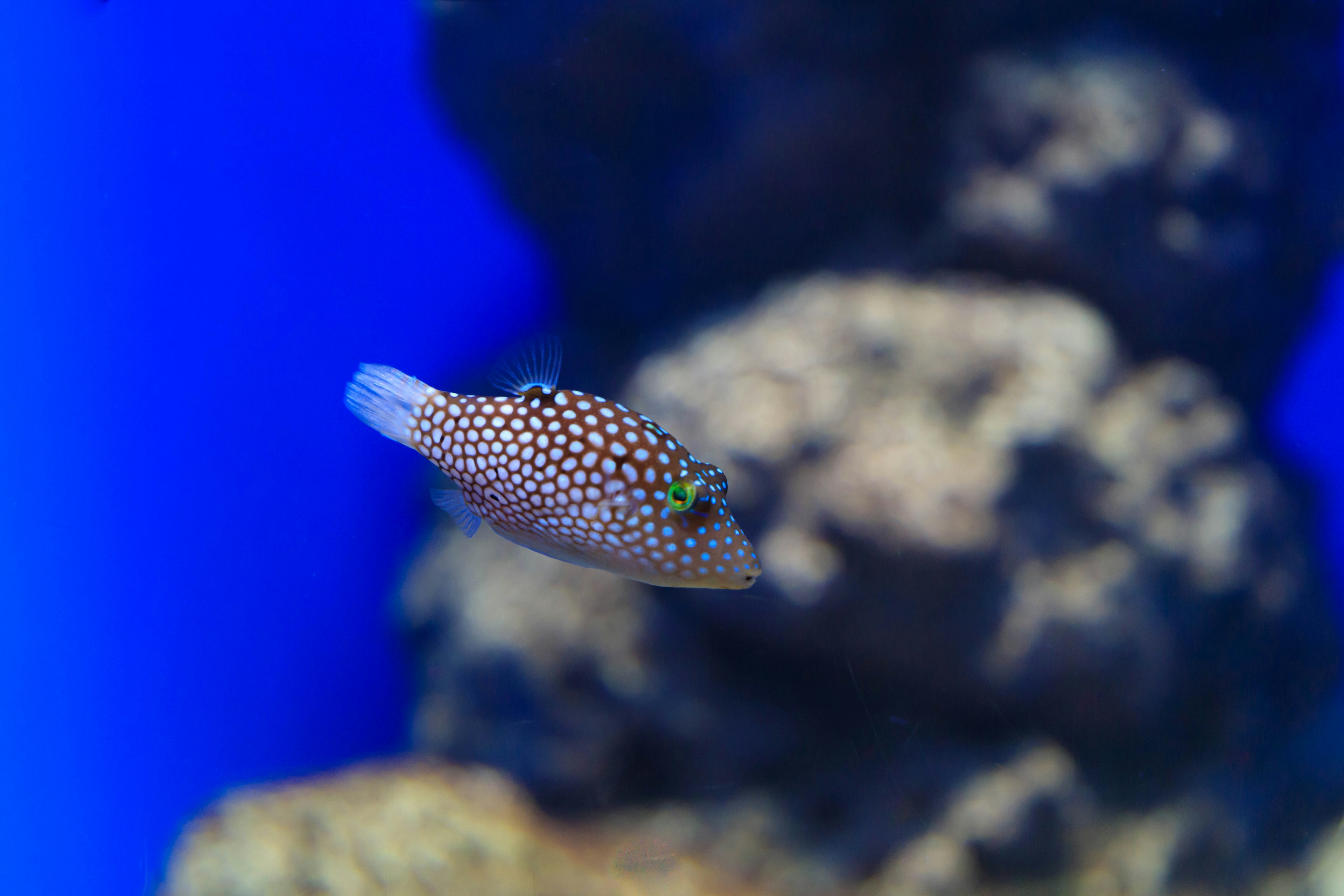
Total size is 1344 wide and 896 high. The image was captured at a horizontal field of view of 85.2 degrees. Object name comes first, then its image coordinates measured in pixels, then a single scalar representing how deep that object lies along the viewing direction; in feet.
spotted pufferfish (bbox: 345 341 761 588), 5.10
